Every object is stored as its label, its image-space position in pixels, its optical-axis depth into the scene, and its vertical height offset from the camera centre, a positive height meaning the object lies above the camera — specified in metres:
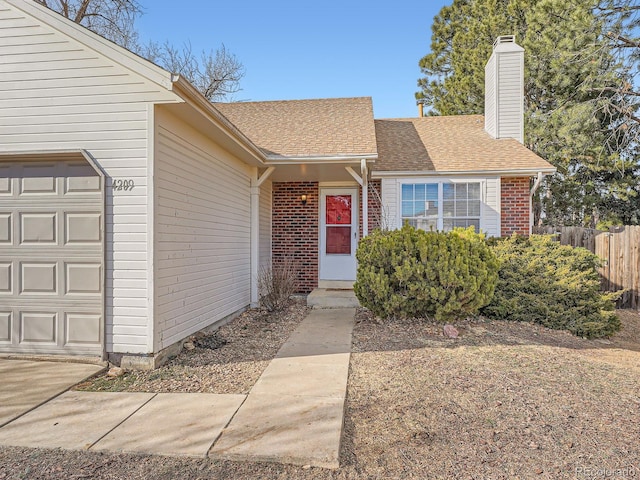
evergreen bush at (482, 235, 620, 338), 6.08 -0.90
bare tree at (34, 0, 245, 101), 18.66 +8.72
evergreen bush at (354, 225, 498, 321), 5.46 -0.51
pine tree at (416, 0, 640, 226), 11.96 +5.42
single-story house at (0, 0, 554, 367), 4.12 +0.50
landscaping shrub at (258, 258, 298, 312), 7.31 -0.95
